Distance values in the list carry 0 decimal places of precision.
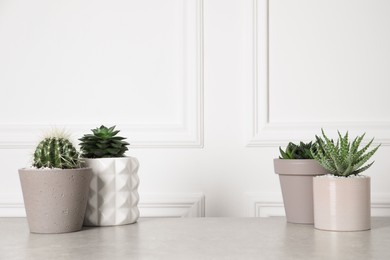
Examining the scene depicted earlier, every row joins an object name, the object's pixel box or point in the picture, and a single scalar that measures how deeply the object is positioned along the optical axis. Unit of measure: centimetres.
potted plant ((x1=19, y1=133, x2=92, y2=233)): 115
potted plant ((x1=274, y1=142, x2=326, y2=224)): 123
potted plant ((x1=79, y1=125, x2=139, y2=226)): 123
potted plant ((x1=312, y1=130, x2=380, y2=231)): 117
